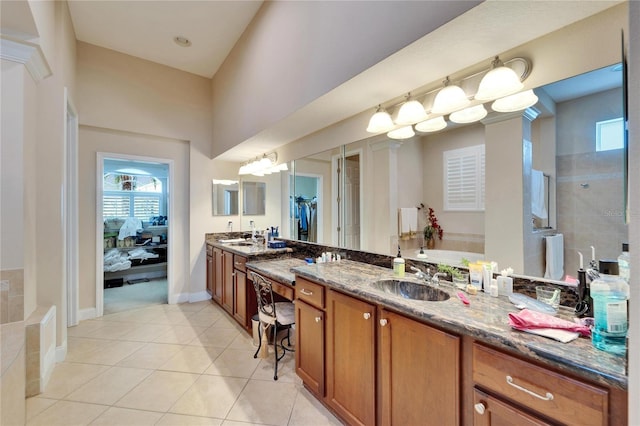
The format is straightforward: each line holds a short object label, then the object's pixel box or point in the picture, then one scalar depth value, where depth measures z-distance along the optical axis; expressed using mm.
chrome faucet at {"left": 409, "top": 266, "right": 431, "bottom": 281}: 1792
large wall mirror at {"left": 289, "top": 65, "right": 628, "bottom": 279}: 1242
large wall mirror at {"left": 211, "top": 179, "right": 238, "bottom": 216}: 4352
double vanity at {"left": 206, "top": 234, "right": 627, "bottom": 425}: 849
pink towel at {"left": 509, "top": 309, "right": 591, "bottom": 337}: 999
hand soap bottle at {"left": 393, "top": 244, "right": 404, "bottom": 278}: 1943
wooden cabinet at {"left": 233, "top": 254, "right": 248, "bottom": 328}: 3027
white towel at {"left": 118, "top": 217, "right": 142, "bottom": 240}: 6074
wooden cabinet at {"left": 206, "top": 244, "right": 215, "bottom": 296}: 4039
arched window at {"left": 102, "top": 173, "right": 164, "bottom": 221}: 6812
